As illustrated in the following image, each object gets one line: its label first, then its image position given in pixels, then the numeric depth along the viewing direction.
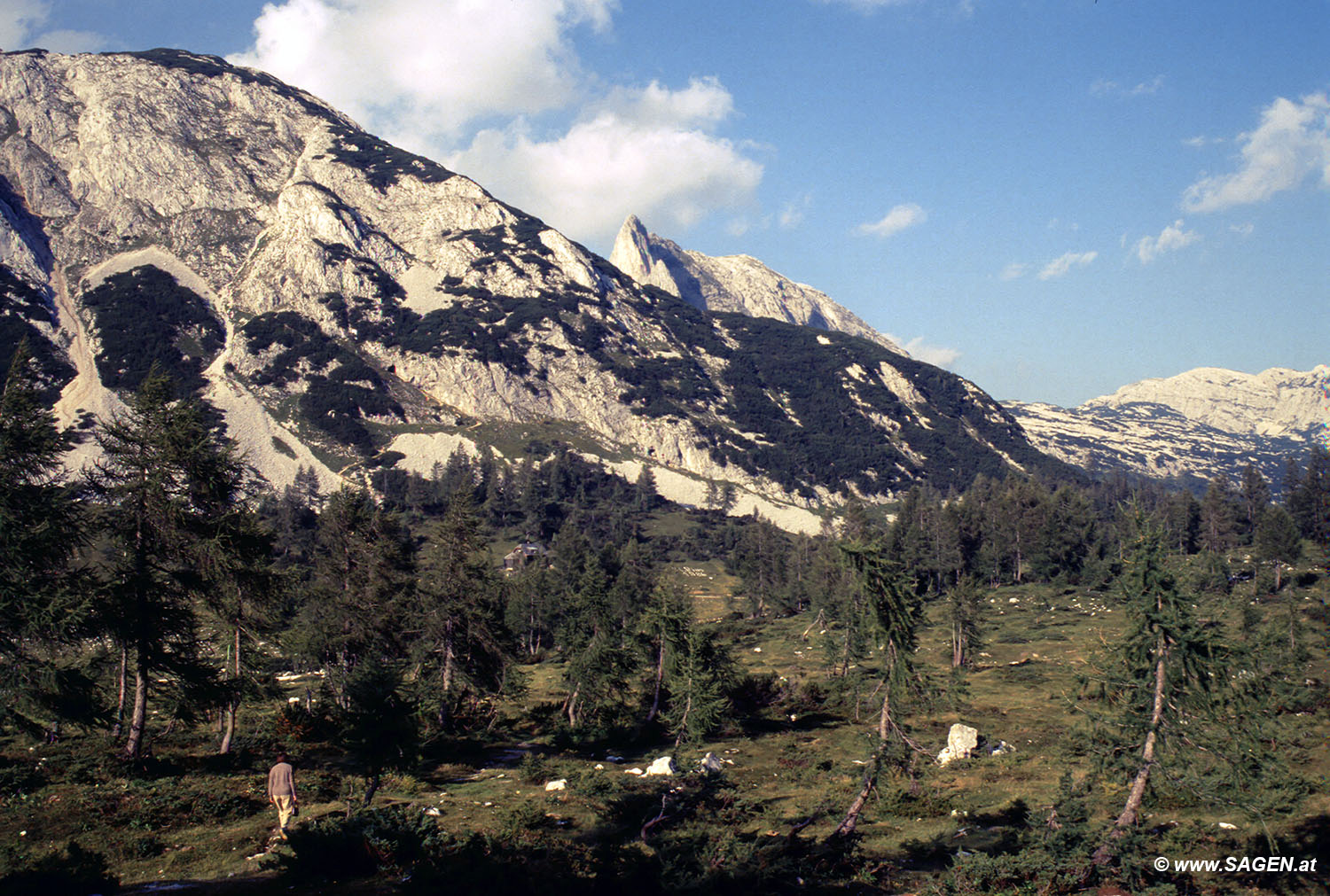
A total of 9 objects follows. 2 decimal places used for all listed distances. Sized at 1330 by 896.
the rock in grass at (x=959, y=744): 38.31
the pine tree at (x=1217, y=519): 127.62
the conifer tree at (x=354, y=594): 41.19
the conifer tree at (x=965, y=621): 66.62
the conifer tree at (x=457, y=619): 42.75
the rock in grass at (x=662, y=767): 34.06
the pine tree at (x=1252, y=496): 147.05
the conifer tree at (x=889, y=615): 25.52
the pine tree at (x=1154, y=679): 21.20
